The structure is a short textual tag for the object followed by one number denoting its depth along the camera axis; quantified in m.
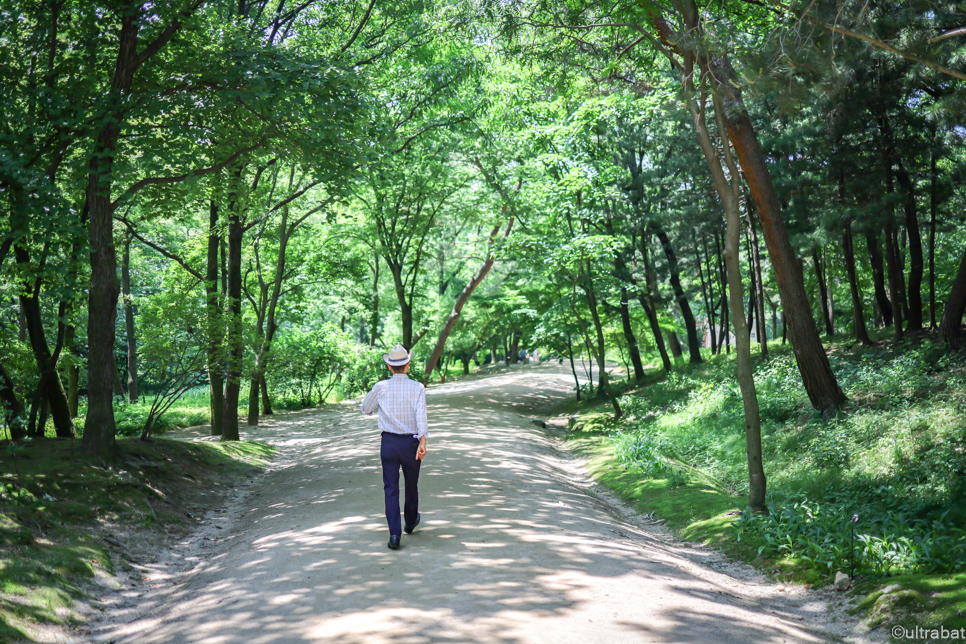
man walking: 6.39
